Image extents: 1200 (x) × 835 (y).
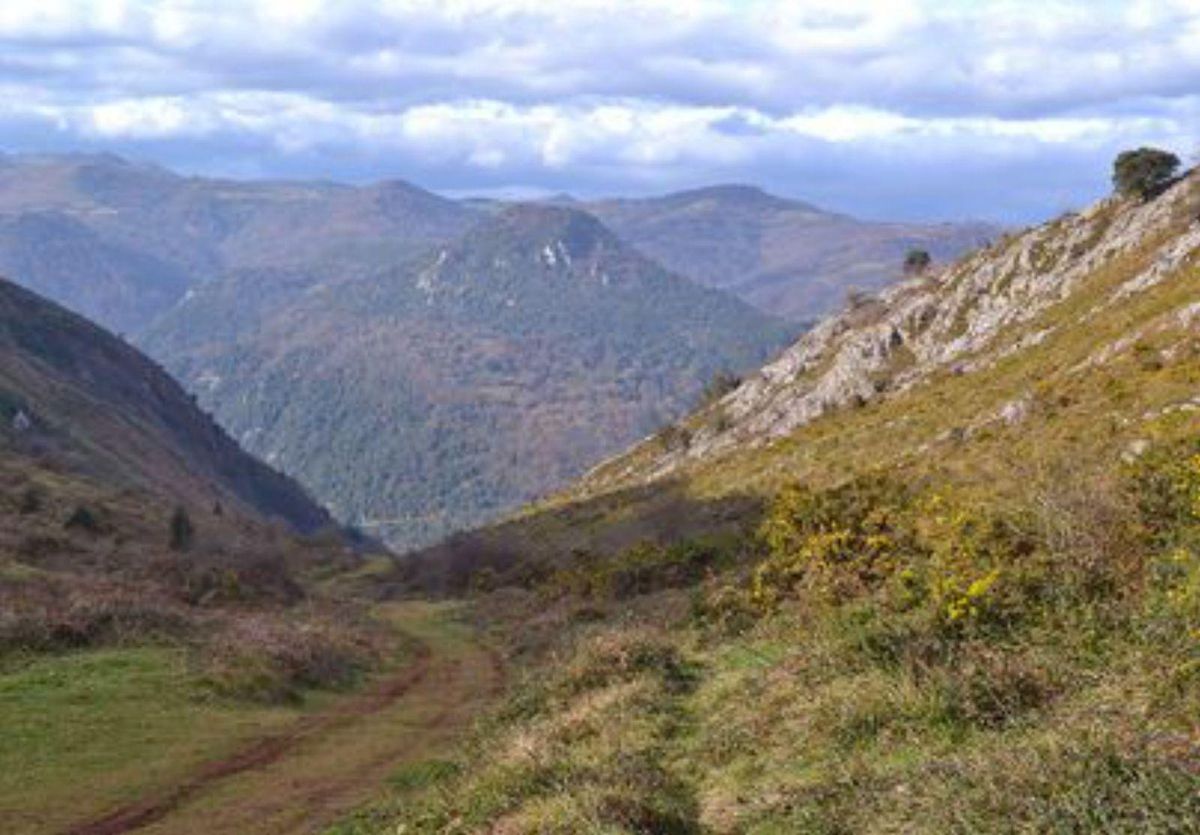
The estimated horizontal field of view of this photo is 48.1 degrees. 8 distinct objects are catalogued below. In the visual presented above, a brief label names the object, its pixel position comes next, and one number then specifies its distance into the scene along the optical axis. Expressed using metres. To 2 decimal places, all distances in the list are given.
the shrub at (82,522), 68.38
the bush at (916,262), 156.38
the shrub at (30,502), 72.00
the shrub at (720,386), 174.88
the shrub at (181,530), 74.61
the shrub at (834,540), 22.72
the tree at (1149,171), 104.62
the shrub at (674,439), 141.50
